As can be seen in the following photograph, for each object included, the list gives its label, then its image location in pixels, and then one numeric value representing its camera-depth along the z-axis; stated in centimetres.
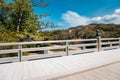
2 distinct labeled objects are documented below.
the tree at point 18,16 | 662
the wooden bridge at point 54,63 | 213
